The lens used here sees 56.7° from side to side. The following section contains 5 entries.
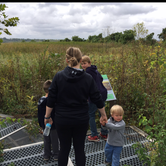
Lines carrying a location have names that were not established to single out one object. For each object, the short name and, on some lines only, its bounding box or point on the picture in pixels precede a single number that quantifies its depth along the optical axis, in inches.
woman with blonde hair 79.2
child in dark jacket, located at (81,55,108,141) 118.4
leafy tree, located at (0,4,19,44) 93.8
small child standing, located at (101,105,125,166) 95.6
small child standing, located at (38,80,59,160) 105.0
